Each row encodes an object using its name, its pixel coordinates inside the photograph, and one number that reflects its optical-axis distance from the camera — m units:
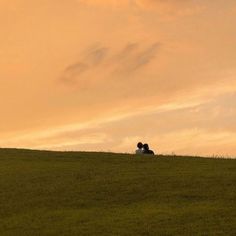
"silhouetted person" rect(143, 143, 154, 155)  53.66
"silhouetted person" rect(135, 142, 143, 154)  54.09
